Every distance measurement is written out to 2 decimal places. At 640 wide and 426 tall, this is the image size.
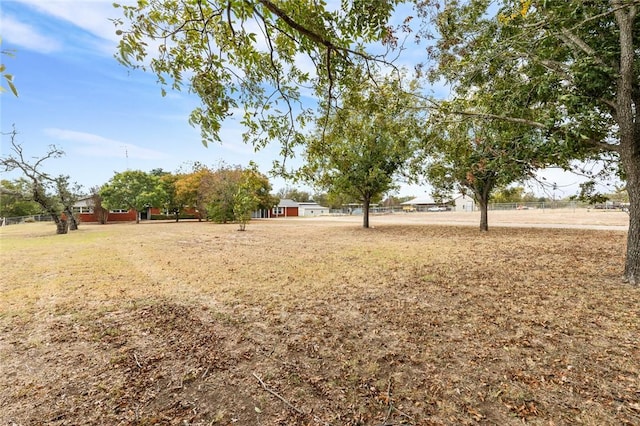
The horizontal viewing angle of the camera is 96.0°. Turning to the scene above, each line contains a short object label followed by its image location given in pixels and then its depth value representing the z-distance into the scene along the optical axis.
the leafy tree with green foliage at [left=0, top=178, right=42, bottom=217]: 16.50
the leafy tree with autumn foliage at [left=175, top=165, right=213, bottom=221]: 31.27
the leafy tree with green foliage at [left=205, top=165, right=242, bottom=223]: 27.53
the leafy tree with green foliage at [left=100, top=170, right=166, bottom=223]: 31.03
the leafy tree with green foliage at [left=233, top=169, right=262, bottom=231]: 19.14
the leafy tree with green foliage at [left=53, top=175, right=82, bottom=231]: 18.92
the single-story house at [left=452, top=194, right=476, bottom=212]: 56.74
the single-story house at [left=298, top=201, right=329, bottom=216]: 60.96
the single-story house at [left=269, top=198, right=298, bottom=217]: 53.24
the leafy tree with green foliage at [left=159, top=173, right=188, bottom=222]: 33.56
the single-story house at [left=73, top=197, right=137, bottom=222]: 36.21
